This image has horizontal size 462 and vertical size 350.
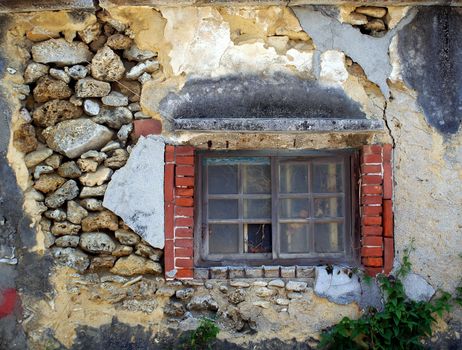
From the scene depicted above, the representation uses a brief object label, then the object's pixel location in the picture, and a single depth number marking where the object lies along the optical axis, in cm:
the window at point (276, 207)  447
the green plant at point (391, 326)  414
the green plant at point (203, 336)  415
